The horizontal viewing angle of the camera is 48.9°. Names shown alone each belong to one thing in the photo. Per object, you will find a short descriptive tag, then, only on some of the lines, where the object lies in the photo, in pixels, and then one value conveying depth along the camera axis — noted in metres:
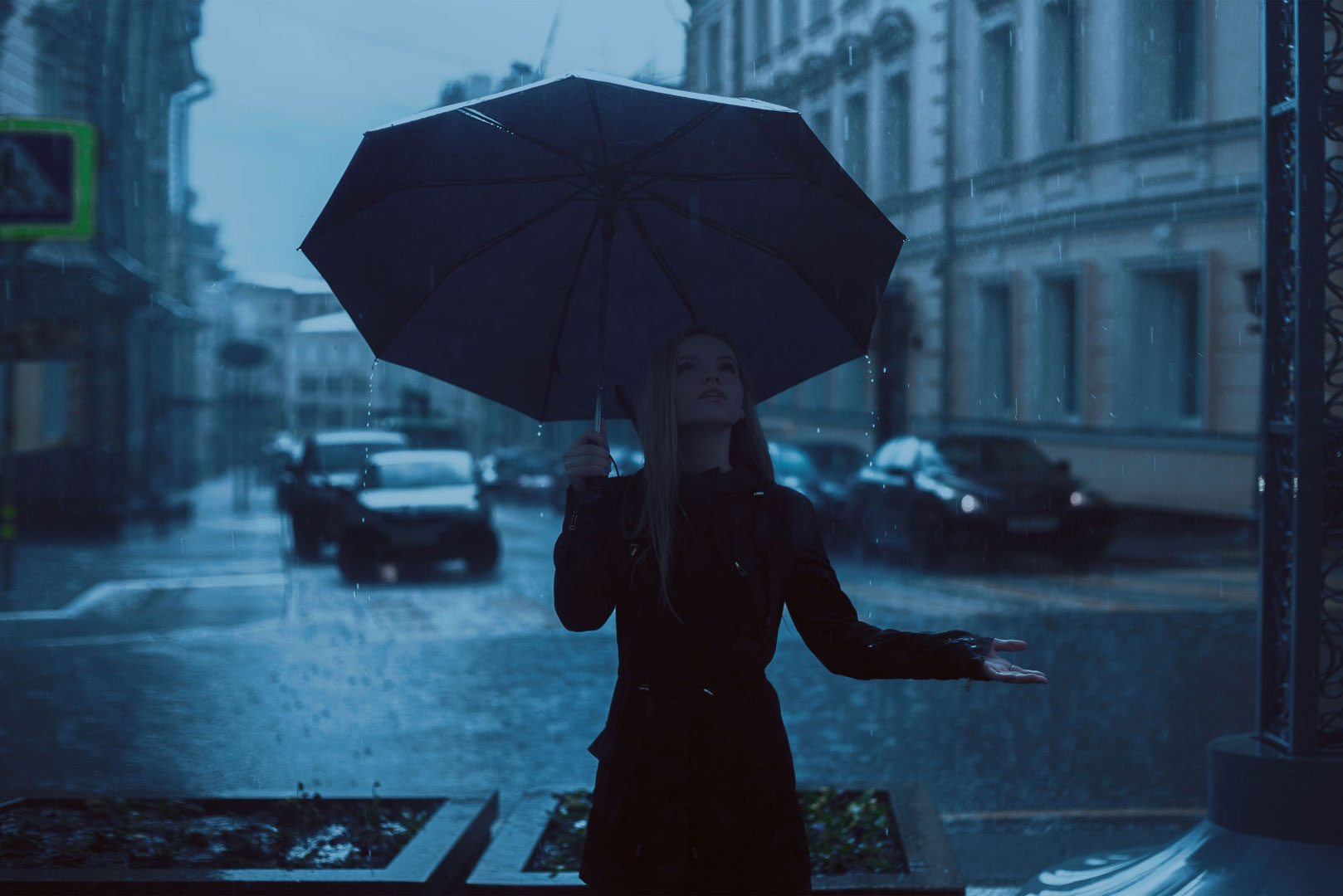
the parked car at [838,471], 17.53
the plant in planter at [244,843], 3.58
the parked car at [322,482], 17.23
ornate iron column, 3.55
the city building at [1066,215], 18.23
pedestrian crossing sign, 9.11
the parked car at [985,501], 15.44
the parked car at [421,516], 15.11
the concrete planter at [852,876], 3.54
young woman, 2.47
